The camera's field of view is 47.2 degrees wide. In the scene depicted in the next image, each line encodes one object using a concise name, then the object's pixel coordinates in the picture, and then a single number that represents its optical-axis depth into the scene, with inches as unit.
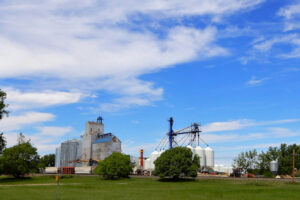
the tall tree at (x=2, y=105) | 3019.2
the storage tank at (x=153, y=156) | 4766.2
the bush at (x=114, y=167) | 3208.7
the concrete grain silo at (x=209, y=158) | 4424.2
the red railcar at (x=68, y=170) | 4527.6
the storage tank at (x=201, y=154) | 4350.4
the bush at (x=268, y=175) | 3667.6
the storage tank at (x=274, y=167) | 3882.9
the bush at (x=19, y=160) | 3196.4
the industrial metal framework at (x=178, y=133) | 4429.6
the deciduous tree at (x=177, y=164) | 2891.2
